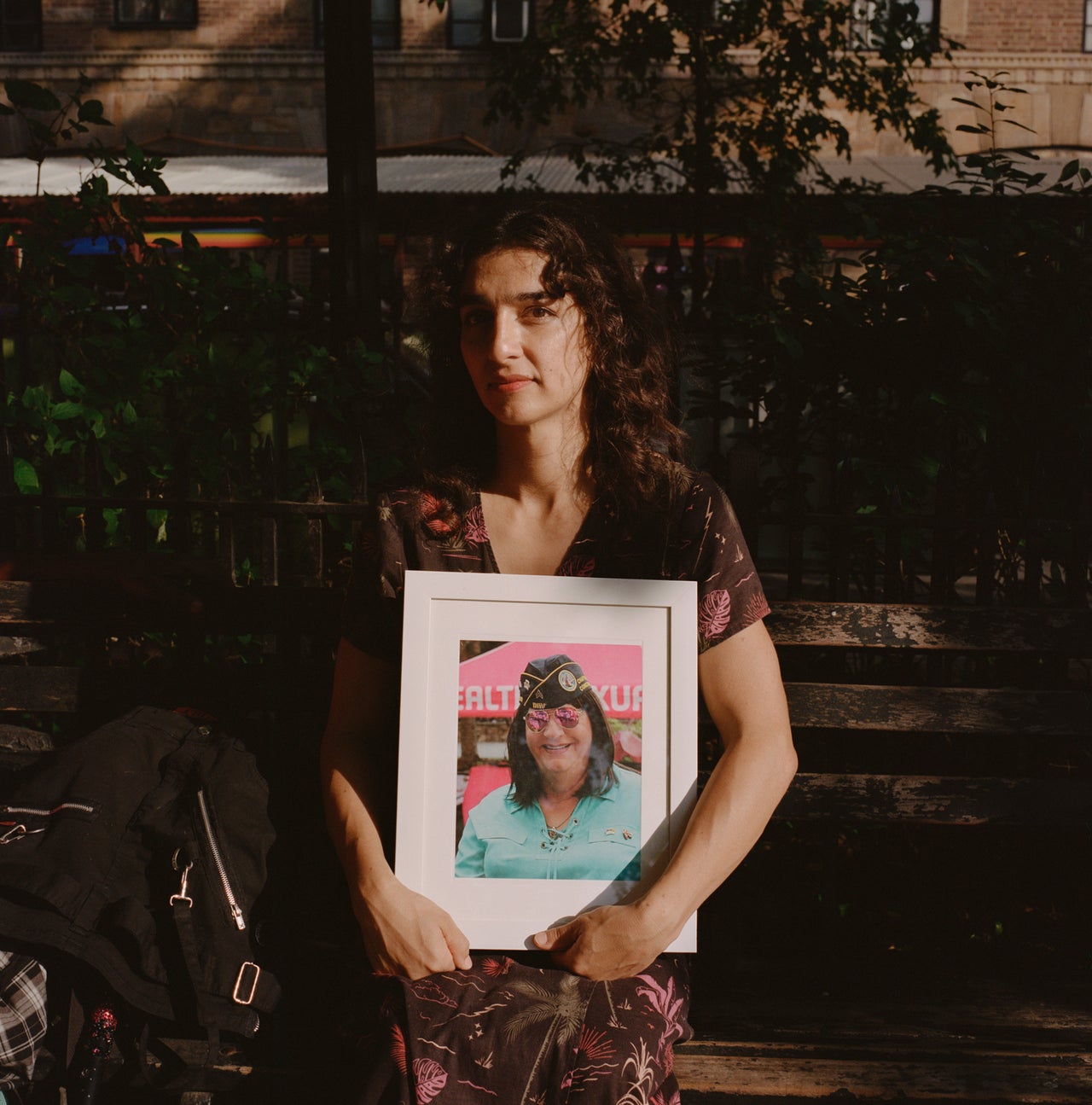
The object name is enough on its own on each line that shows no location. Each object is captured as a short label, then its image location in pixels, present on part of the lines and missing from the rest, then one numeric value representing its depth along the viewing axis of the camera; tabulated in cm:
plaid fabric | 178
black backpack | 175
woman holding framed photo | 165
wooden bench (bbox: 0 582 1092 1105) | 222
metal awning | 1015
